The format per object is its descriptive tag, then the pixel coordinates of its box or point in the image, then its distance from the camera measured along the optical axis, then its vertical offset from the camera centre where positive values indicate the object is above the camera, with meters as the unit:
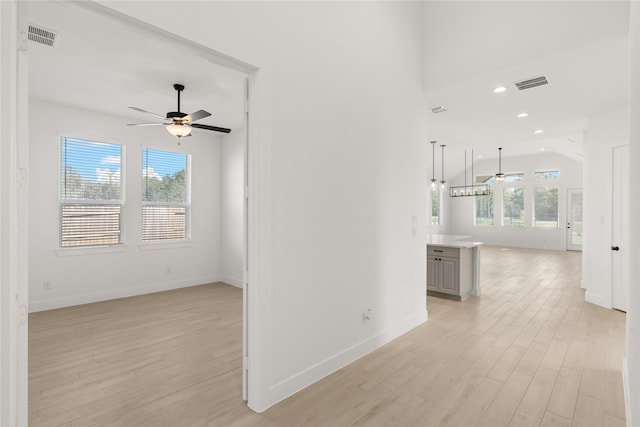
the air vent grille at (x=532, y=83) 3.79 +1.54
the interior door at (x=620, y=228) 4.49 -0.21
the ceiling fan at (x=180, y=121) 3.88 +1.09
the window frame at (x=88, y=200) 4.88 +0.18
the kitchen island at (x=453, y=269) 5.08 -0.90
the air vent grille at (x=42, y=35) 2.79 +1.54
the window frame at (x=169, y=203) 5.70 +0.16
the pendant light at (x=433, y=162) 9.55 +1.83
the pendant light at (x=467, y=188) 13.39 +1.04
